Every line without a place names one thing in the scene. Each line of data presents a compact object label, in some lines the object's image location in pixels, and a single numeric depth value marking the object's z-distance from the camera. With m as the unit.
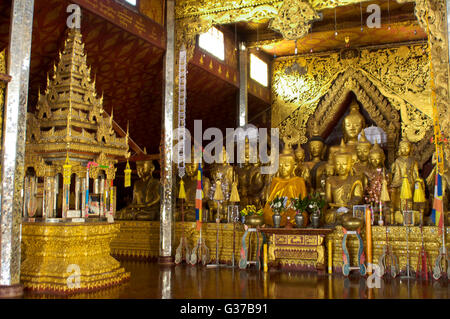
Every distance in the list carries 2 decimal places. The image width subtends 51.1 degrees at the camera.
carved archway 10.05
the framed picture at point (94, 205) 6.11
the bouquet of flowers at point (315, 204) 7.20
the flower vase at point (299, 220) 7.13
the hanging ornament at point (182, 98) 8.07
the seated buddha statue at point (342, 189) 7.92
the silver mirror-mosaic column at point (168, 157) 7.82
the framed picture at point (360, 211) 6.93
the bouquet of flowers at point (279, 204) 7.32
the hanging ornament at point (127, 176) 6.47
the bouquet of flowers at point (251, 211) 7.56
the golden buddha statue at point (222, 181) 8.60
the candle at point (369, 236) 6.52
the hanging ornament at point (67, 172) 5.55
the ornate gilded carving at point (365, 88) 10.01
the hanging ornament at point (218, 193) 8.00
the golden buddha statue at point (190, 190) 8.59
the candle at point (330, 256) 6.80
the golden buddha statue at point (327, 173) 8.73
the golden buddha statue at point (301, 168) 9.19
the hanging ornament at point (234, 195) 8.05
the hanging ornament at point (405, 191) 6.95
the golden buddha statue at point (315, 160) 9.33
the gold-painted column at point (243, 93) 10.77
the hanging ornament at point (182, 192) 8.11
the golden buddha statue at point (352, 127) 9.70
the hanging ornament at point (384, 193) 7.13
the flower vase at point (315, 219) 7.10
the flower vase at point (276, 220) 7.24
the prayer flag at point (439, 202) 6.03
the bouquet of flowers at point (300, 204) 7.23
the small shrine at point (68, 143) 5.68
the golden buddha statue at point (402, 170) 7.87
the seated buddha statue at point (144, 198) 8.73
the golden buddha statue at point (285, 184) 8.23
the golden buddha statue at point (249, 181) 9.76
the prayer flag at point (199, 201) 7.84
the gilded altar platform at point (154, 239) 7.80
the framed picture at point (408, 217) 6.67
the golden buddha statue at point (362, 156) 8.60
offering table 6.88
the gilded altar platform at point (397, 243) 6.43
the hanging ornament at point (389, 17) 9.58
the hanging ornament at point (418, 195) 6.80
